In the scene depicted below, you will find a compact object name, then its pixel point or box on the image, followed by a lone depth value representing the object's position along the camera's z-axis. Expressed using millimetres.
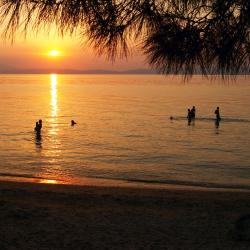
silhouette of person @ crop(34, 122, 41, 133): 33494
